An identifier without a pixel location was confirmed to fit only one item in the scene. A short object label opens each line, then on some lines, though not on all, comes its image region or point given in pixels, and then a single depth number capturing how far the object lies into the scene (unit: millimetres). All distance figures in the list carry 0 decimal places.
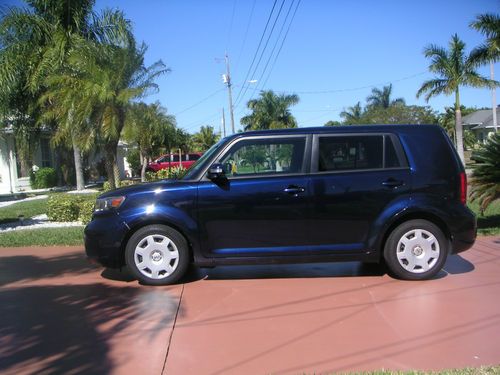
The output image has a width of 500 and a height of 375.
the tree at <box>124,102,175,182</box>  14531
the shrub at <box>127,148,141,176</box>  38331
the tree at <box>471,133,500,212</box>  8312
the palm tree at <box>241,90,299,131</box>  51250
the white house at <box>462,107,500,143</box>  57969
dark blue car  5793
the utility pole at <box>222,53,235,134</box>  40469
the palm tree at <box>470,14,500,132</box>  19750
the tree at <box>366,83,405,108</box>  59750
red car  34372
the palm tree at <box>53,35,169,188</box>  13172
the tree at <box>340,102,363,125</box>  61938
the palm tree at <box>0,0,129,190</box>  14789
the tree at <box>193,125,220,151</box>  58509
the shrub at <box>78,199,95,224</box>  11192
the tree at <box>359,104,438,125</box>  50656
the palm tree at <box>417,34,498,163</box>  31031
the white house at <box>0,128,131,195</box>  24438
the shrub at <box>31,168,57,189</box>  25047
